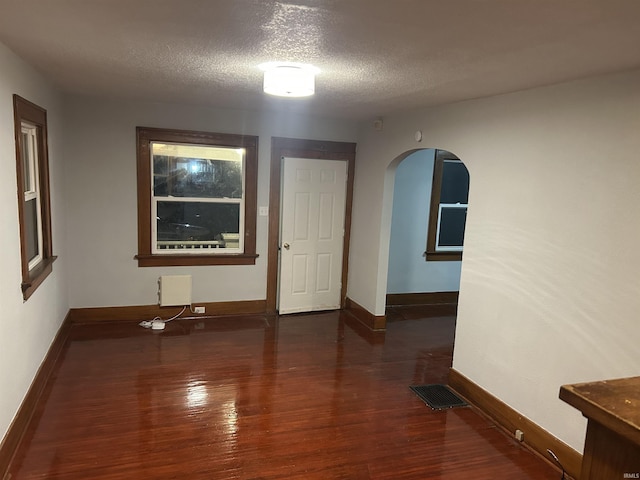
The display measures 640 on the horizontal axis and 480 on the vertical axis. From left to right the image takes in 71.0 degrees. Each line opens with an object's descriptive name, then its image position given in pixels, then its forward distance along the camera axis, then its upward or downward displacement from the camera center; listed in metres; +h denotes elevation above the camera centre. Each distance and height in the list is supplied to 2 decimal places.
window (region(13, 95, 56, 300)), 2.86 -0.28
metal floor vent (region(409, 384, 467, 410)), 3.45 -1.70
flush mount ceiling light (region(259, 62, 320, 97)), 2.67 +0.58
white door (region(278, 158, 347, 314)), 5.24 -0.69
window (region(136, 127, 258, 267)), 4.80 -0.31
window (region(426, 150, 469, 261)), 5.79 -0.36
